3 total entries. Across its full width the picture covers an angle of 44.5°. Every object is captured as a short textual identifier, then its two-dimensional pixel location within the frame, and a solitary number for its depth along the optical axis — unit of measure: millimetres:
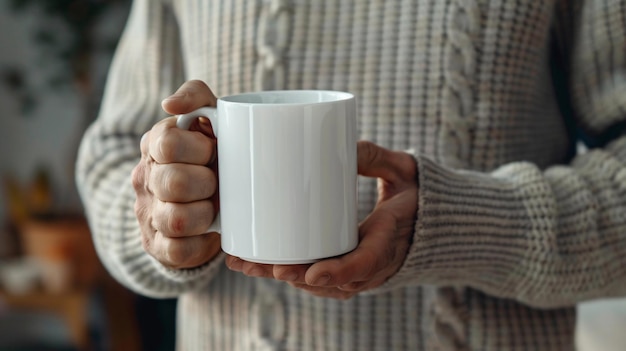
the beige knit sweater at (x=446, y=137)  674
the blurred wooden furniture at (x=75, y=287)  1889
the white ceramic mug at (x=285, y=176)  469
